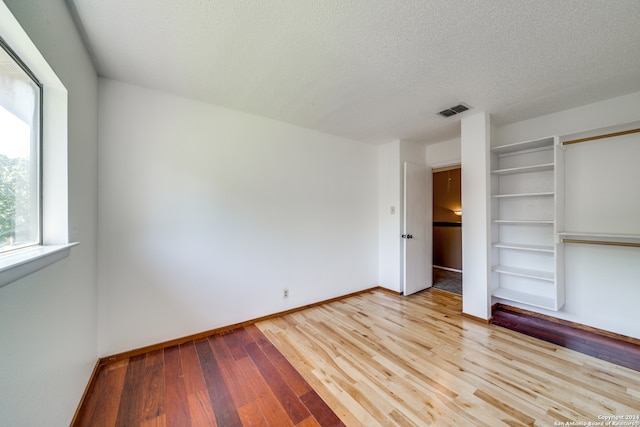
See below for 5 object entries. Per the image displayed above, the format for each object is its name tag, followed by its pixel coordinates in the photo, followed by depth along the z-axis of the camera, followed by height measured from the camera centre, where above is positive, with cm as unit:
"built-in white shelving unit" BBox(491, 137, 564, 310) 256 -14
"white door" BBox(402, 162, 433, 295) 358 -24
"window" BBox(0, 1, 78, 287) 98 +29
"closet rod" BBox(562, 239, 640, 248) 228 -31
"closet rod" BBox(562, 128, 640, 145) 229 +79
